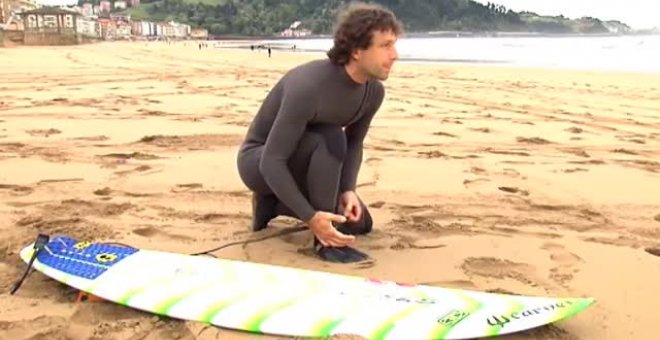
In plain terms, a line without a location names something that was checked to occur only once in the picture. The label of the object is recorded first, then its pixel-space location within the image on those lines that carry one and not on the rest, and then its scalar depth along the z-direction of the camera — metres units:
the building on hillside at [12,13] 54.69
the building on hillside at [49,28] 49.97
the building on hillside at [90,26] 81.31
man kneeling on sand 2.56
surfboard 2.03
